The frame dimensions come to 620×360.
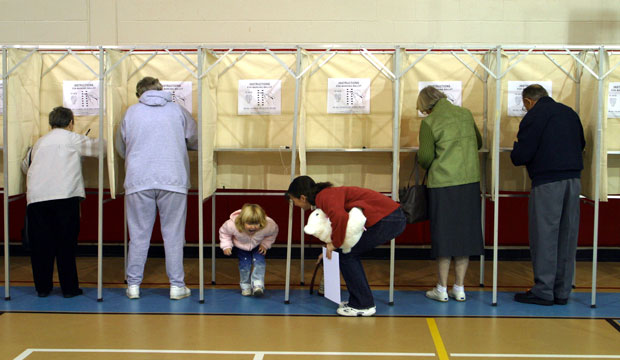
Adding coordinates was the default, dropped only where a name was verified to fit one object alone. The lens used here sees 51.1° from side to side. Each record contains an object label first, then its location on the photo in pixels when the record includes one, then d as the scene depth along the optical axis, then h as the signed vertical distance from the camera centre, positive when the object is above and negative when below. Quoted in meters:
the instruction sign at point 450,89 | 4.86 +0.46
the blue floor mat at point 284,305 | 4.27 -1.07
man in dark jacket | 4.30 -0.22
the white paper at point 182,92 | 4.93 +0.42
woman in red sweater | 4.13 -0.46
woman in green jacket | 4.40 -0.20
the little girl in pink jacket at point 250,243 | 4.57 -0.68
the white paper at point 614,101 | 4.80 +0.38
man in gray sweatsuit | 4.45 -0.19
